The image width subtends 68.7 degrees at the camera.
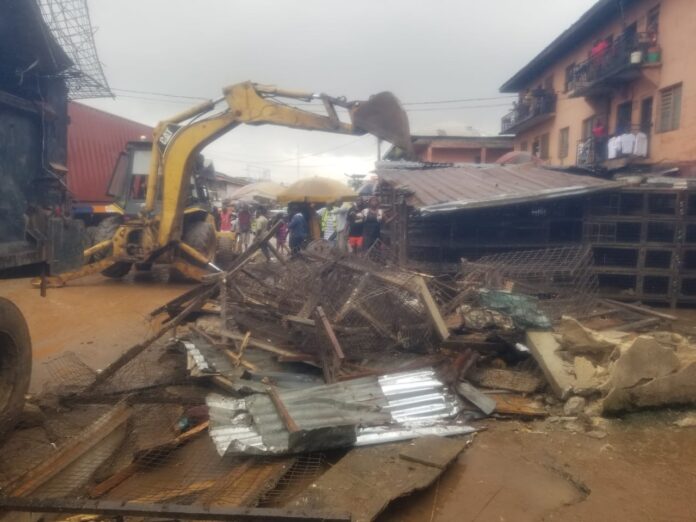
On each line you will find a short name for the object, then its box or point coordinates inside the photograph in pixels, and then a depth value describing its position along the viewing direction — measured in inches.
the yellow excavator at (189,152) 331.9
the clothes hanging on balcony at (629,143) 596.4
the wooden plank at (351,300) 209.9
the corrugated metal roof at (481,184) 310.7
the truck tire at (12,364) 138.5
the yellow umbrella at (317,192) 601.3
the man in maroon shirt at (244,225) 737.6
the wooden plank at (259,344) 201.0
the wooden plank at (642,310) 268.5
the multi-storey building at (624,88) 548.4
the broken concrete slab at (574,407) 173.6
